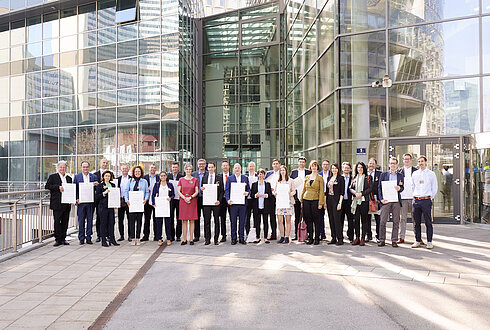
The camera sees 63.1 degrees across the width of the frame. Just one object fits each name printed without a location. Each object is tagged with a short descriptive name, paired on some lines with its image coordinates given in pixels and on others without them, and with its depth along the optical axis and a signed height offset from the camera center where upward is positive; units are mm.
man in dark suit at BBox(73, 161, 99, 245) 9656 -775
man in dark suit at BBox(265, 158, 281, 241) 9680 -93
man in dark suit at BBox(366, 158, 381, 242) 9188 -86
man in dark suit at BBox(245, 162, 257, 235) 9883 -141
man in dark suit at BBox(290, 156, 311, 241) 9797 -51
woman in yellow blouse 9211 -540
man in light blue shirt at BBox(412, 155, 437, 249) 8727 -488
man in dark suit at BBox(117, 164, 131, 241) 9859 -421
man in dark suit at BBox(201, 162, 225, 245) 9570 -675
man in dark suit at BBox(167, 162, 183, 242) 9805 -643
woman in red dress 9430 -521
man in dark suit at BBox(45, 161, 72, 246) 9531 -691
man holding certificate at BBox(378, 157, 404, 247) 8883 -509
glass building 12938 +4192
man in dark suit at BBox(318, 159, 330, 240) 9523 -55
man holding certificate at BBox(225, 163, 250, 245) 9484 -535
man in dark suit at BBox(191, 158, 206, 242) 9828 -526
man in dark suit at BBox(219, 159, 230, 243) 9773 -727
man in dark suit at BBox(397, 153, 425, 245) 8992 -473
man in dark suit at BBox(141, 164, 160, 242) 10031 -755
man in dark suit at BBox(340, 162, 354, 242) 9254 -641
